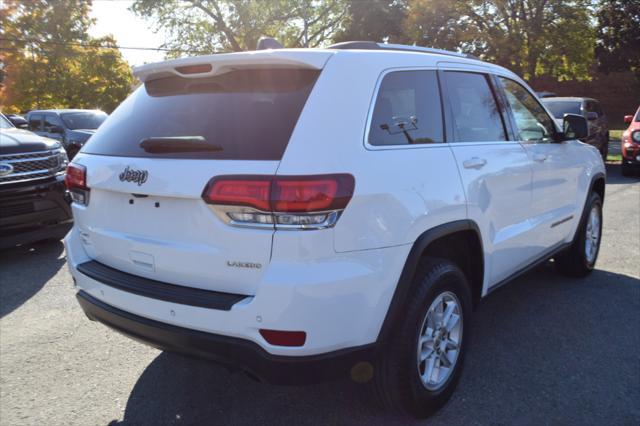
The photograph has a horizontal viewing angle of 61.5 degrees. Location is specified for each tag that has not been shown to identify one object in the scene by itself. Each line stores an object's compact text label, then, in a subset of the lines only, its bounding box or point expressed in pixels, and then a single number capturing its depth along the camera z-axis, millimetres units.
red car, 12180
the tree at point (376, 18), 36438
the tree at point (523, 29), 20609
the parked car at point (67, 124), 12438
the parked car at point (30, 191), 5527
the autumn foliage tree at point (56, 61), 33344
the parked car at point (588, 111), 12859
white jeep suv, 2186
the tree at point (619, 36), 31186
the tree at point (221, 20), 33094
